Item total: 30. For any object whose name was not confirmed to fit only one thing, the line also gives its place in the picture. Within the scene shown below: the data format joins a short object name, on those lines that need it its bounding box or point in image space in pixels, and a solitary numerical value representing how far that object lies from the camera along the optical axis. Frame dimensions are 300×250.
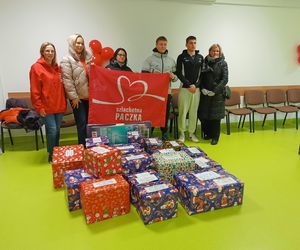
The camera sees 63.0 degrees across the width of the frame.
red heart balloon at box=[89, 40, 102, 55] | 3.97
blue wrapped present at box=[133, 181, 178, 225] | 1.90
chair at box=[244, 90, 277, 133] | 4.84
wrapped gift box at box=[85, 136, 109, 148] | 2.58
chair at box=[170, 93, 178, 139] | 4.18
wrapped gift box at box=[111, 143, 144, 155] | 2.63
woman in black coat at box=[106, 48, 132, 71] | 3.35
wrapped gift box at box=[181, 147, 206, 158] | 2.69
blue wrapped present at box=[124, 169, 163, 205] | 2.12
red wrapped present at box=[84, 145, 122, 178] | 2.16
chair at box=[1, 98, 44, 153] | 3.43
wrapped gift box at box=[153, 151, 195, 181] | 2.39
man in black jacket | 3.62
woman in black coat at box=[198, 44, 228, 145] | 3.67
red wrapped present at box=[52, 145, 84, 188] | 2.48
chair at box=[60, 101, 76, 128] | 3.71
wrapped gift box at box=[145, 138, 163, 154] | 2.85
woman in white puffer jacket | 2.97
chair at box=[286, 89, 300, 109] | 5.05
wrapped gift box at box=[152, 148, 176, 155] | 2.63
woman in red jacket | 2.86
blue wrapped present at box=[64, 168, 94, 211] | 2.08
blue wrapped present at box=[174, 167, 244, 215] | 2.04
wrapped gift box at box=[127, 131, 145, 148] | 2.99
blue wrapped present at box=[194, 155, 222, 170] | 2.46
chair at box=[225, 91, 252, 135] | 4.38
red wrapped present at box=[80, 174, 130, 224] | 1.91
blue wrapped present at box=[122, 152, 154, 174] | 2.38
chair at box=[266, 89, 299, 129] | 4.95
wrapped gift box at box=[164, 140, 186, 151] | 2.85
